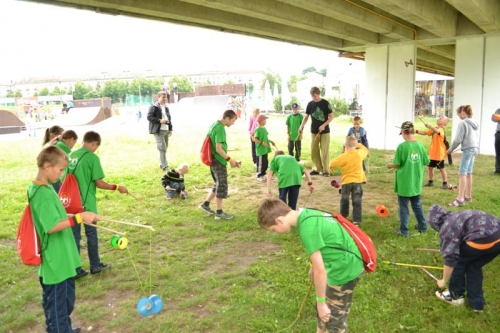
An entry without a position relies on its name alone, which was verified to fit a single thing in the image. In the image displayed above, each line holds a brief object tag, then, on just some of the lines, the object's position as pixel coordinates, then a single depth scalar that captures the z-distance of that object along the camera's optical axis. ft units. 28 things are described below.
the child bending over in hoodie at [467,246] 11.82
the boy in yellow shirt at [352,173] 20.34
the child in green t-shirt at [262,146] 31.81
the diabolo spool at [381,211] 21.56
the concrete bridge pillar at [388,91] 49.16
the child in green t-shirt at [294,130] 36.76
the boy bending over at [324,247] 8.60
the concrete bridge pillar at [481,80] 43.48
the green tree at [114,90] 232.57
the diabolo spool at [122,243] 12.36
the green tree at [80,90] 240.96
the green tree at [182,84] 266.16
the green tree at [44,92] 275.14
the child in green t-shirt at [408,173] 18.75
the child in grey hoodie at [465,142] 23.79
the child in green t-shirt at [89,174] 14.87
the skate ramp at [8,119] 91.76
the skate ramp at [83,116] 112.17
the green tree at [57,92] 264.05
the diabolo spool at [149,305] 12.07
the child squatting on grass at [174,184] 27.86
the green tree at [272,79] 334.85
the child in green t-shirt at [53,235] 9.79
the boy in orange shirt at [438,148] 28.55
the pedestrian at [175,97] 148.52
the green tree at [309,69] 511.52
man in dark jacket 35.58
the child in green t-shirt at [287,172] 20.07
